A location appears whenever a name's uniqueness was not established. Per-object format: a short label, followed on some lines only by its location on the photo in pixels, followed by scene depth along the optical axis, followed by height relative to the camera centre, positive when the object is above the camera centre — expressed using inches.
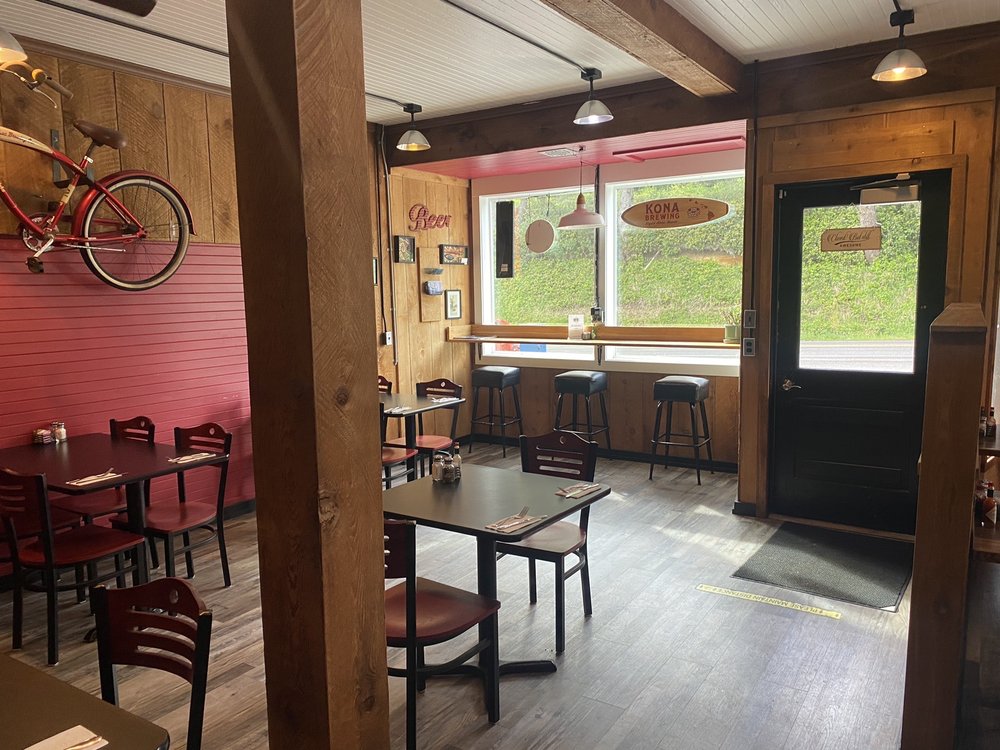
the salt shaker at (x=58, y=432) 160.6 -26.1
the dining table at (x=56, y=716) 54.3 -31.3
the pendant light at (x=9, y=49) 107.7 +38.5
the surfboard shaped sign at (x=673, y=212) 246.5 +29.5
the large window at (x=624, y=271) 251.0 +10.7
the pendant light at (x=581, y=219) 244.4 +27.2
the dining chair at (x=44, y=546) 123.9 -42.1
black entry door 169.0 -10.8
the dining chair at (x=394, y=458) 195.0 -40.5
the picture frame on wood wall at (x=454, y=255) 283.7 +19.1
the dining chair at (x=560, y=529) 123.6 -40.7
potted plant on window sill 234.5 -11.0
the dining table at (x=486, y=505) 105.0 -30.7
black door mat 147.2 -58.0
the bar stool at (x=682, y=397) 227.8 -30.2
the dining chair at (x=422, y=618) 92.4 -42.5
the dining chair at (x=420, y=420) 213.3 -36.2
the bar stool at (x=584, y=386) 251.3 -29.0
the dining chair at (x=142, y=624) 68.5 -29.5
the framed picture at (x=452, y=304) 289.0 -0.1
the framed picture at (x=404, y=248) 258.2 +20.1
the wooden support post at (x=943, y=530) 86.7 -28.3
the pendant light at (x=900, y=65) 140.6 +43.7
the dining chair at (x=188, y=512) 143.6 -41.8
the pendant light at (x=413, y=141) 207.9 +45.7
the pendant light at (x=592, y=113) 175.2 +44.5
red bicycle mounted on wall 151.9 +20.0
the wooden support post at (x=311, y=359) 61.4 -4.6
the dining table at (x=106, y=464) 130.4 -29.2
